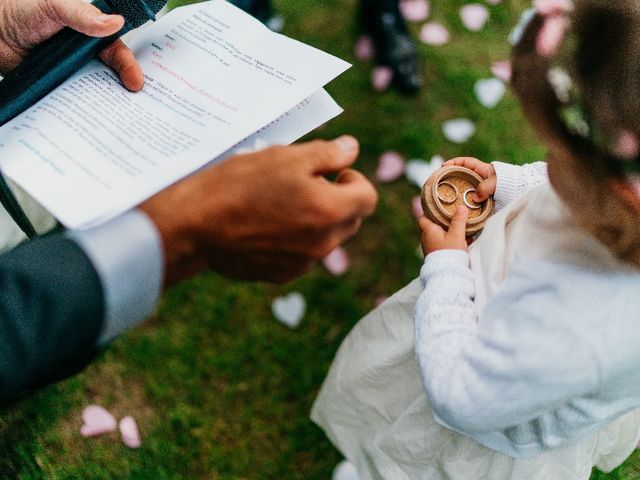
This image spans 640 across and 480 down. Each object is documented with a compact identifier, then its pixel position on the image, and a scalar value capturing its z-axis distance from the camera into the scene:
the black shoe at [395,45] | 2.29
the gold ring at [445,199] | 1.12
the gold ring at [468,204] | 1.14
